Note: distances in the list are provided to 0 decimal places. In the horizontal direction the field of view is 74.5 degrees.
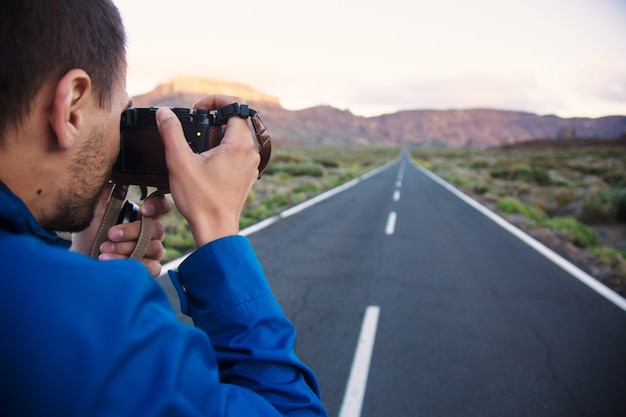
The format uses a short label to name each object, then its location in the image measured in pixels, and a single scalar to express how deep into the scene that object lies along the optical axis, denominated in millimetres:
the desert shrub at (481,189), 14984
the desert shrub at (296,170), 20091
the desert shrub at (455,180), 18548
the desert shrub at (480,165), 31336
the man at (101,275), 520
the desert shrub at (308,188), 13937
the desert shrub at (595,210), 10156
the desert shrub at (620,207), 10109
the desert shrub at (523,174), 18812
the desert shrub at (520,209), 9961
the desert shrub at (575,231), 7430
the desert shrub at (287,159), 27047
